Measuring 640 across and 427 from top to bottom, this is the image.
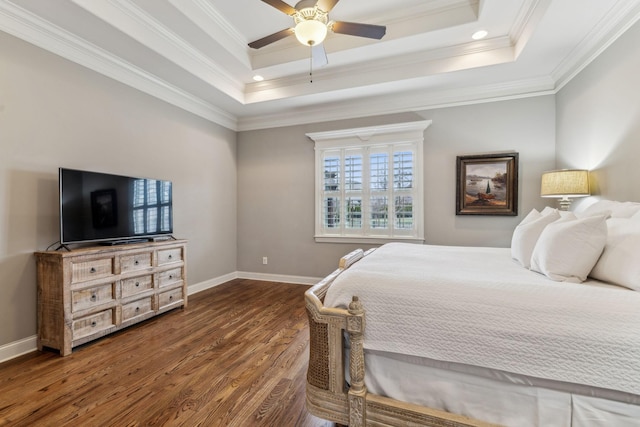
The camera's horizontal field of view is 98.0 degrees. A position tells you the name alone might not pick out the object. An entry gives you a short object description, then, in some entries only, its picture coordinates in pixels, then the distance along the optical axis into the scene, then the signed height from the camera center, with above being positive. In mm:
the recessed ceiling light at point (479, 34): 2924 +1869
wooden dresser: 2281 -734
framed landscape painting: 3561 +332
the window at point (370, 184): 4008 +401
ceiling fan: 2070 +1470
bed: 1117 -580
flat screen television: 2467 +33
